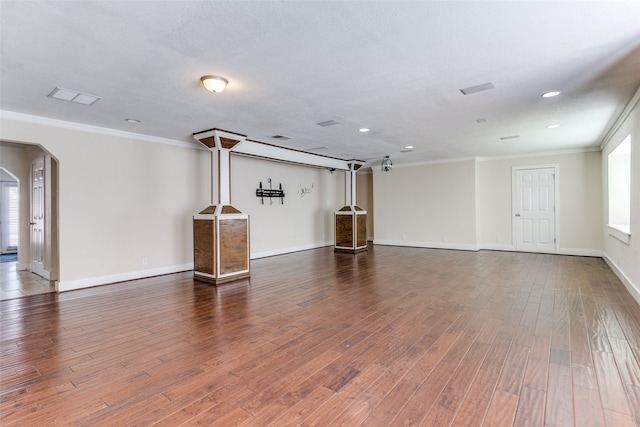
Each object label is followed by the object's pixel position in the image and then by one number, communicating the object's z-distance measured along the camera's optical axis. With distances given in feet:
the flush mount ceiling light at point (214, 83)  10.34
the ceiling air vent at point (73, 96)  11.38
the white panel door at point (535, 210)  24.95
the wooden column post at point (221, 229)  16.80
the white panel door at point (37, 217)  18.93
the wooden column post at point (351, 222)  27.37
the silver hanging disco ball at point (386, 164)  24.64
